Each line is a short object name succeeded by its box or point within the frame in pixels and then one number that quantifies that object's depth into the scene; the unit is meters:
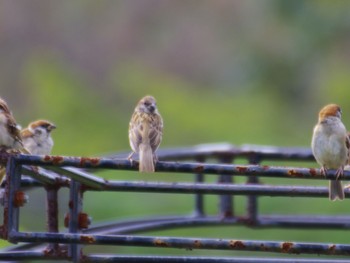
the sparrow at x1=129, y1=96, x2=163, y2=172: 14.52
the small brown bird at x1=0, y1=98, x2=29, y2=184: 13.71
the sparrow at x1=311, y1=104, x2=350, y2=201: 15.14
